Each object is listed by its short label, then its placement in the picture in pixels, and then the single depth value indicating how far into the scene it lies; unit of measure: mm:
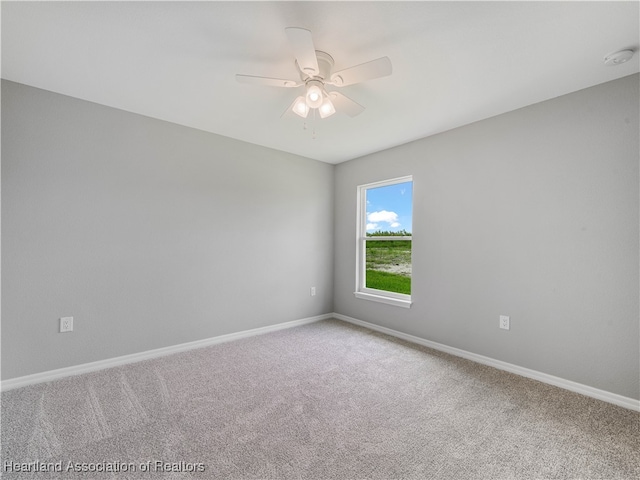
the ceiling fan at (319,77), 1498
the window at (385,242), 3555
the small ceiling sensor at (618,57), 1749
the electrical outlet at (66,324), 2356
